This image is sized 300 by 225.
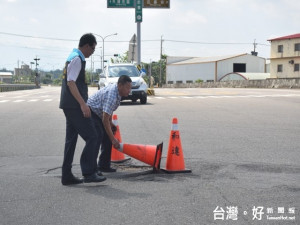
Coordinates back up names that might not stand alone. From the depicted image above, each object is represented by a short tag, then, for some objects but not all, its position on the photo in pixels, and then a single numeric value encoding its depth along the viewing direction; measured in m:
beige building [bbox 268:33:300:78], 62.03
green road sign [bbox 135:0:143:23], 30.53
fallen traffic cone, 6.21
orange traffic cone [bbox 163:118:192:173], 6.17
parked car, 19.97
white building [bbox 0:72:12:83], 173.68
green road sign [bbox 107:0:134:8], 30.88
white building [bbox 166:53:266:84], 84.56
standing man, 5.27
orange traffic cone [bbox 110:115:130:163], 7.04
